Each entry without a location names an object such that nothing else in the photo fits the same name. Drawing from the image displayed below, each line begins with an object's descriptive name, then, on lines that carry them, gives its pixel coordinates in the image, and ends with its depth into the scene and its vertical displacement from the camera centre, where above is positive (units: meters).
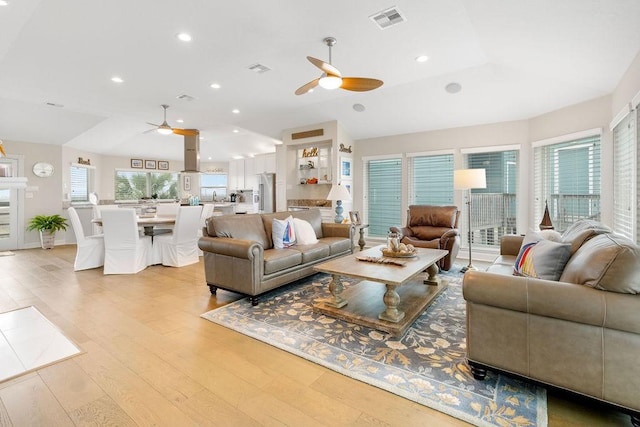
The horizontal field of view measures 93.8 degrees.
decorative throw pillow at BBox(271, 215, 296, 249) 3.90 -0.33
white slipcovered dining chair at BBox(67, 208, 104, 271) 4.82 -0.66
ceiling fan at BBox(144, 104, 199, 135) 5.61 +1.59
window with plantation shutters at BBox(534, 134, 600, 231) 4.11 +0.41
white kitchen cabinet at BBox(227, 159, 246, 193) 10.55 +1.21
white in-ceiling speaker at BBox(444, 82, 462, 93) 4.64 +1.89
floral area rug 1.68 -1.08
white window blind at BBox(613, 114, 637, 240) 2.98 +0.33
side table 5.60 -0.57
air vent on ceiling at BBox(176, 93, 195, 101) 5.36 +2.05
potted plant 6.74 -0.37
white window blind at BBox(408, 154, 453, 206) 6.04 +0.59
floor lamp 4.35 +0.43
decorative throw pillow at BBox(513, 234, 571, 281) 2.02 -0.37
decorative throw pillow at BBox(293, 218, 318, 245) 4.15 -0.34
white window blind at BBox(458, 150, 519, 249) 5.44 +0.16
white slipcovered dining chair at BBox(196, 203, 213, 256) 5.69 -0.07
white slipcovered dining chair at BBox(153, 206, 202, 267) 5.05 -0.56
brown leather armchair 4.37 -0.33
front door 6.64 -0.12
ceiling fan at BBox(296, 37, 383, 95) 2.98 +1.38
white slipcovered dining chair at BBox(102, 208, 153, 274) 4.62 -0.51
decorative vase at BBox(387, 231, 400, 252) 3.31 -0.40
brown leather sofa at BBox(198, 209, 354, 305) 3.12 -0.54
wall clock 7.02 +0.97
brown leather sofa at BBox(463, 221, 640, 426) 1.49 -0.64
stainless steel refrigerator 9.46 +0.50
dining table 5.06 -0.22
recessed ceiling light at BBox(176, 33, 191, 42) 3.40 +1.99
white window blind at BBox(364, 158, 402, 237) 6.67 +0.33
